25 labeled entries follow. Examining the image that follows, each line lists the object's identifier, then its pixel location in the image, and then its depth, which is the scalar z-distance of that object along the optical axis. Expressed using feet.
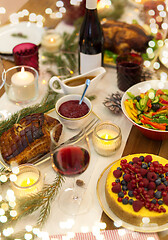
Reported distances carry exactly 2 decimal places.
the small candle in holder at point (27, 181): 3.06
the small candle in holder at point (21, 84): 4.33
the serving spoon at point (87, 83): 4.10
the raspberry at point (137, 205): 2.86
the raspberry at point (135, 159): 3.26
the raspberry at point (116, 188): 3.00
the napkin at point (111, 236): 2.92
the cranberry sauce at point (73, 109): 3.84
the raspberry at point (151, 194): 2.94
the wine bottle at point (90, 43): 4.59
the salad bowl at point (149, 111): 3.61
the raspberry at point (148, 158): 3.25
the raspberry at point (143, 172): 3.09
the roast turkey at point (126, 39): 5.06
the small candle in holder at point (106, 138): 3.57
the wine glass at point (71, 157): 2.81
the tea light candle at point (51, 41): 5.26
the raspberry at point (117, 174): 3.14
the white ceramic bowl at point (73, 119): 3.71
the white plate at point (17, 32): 5.34
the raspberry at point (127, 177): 3.06
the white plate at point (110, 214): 2.91
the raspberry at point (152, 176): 3.04
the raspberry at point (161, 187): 2.97
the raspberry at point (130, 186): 3.01
